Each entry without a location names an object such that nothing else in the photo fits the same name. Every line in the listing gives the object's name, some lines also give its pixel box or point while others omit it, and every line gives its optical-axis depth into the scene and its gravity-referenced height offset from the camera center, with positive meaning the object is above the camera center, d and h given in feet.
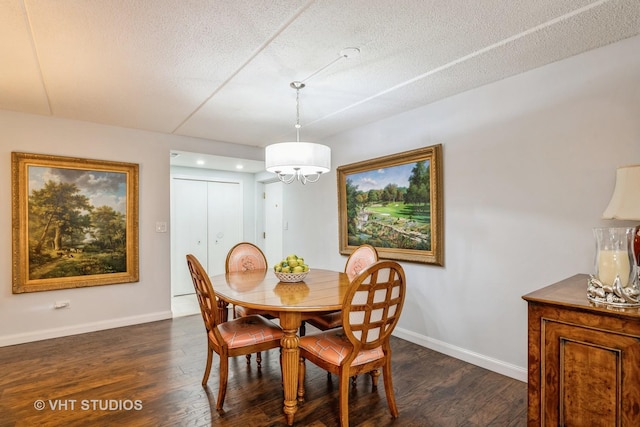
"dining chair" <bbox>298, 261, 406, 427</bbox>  5.82 -2.22
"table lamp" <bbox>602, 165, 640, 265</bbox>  5.13 +0.22
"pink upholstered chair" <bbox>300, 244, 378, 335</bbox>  8.30 -1.70
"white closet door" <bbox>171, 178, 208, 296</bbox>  17.12 -0.72
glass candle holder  4.50 -0.83
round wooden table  6.24 -1.78
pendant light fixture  7.81 +1.36
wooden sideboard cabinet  4.22 -2.06
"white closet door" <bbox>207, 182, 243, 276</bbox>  18.20 -0.35
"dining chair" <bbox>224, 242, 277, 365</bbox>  10.50 -1.48
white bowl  8.38 -1.62
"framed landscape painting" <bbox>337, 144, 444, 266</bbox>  9.81 +0.25
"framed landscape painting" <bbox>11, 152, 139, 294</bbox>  10.66 -0.26
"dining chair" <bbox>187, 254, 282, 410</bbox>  6.70 -2.58
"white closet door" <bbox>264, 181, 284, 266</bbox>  18.29 -0.43
